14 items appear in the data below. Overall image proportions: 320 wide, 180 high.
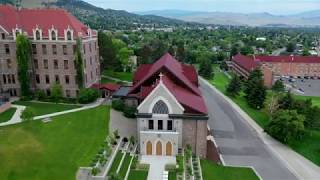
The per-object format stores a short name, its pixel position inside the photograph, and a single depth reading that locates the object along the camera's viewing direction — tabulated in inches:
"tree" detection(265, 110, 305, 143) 1244.6
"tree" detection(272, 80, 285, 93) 2225.8
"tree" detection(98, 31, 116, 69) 2006.5
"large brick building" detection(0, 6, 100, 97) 1521.2
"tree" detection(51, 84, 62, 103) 1518.4
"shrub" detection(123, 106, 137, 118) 1326.0
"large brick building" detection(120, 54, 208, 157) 1011.7
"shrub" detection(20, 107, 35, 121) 1161.6
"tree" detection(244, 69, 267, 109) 1744.8
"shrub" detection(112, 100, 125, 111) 1402.9
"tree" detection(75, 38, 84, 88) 1502.9
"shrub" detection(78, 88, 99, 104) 1489.5
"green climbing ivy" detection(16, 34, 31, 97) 1478.4
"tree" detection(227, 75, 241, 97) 2006.5
